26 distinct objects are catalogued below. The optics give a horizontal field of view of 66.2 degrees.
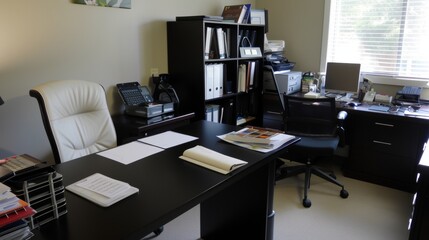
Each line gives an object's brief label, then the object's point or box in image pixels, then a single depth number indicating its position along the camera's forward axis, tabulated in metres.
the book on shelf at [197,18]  2.79
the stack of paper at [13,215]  0.87
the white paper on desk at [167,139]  1.75
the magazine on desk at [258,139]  1.69
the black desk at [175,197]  1.00
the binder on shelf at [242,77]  3.47
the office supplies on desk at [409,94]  3.18
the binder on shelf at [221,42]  3.12
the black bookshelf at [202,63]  2.89
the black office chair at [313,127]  2.80
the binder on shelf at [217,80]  3.11
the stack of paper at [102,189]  1.13
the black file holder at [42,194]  0.98
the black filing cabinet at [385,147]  2.92
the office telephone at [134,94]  2.67
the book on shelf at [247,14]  3.42
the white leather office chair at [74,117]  1.89
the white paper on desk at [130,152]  1.54
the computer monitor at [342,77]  3.47
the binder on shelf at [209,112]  3.12
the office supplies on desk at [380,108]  3.05
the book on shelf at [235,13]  3.36
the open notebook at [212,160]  1.41
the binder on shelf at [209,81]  2.99
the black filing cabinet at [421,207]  1.68
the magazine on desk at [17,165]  1.01
